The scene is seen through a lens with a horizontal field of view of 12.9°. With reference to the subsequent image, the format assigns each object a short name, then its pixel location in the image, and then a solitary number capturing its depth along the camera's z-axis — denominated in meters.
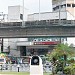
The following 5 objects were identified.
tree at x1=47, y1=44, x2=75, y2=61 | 31.83
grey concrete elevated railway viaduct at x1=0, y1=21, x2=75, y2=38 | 62.22
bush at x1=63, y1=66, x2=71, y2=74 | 27.53
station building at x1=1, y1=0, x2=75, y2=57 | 97.94
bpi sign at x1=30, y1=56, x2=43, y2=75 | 22.30
